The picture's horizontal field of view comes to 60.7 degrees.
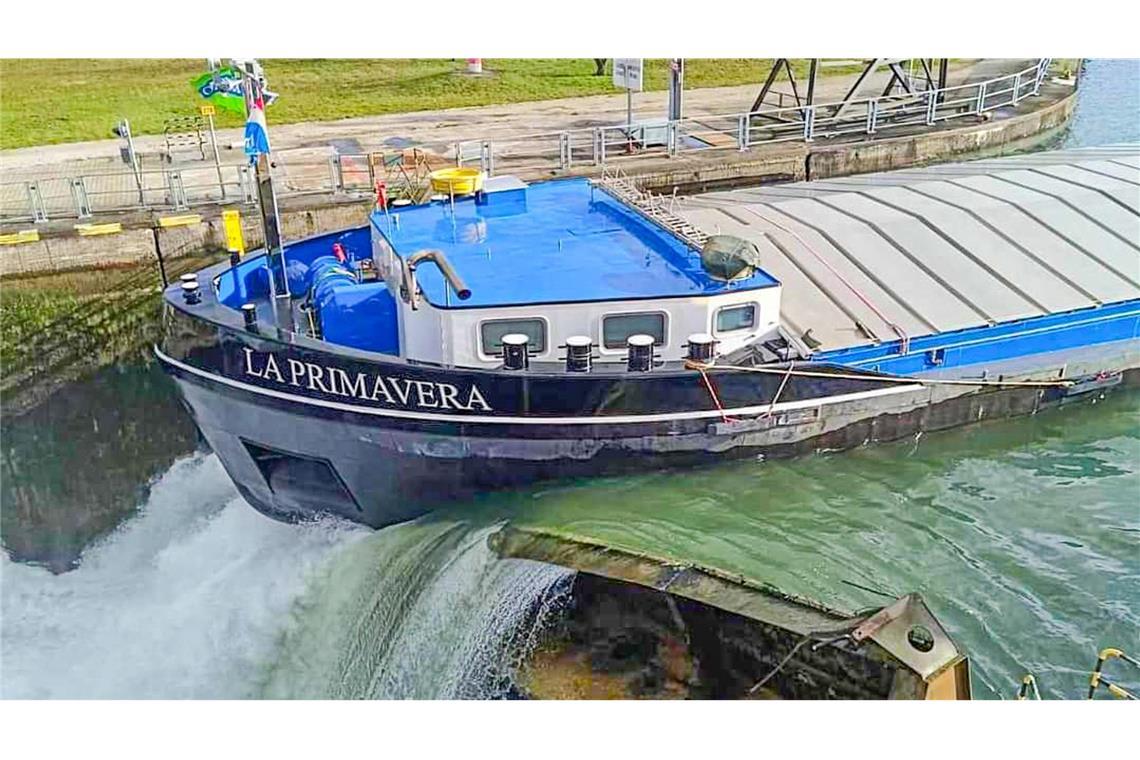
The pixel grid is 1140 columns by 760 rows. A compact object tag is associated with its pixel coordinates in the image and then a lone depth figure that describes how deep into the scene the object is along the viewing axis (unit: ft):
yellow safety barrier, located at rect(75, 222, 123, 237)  53.93
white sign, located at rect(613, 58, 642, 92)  63.16
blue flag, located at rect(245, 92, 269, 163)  31.30
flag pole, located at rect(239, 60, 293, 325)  30.71
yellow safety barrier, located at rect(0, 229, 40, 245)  52.90
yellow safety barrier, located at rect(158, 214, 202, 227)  55.06
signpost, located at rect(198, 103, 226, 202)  53.01
